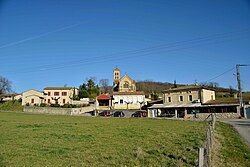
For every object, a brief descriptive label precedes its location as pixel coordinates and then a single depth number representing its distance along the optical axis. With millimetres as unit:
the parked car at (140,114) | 50650
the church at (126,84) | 80812
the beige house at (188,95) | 53188
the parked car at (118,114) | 51500
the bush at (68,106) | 62647
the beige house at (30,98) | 69938
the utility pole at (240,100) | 40938
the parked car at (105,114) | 51631
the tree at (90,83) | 88662
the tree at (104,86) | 113375
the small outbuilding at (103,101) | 70931
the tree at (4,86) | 80812
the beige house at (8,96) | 81544
